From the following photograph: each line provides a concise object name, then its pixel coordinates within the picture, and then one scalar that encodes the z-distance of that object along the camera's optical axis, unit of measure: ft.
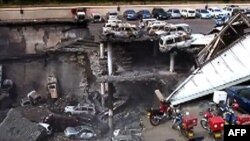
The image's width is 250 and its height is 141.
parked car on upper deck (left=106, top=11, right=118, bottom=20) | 147.25
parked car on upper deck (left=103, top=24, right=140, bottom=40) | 118.42
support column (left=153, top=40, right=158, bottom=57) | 122.15
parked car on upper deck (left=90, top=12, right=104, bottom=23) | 152.25
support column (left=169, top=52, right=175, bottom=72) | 118.00
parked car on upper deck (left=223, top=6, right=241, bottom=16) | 159.02
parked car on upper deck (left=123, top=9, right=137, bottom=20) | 155.63
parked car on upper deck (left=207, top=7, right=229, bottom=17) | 158.61
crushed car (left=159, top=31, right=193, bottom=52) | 115.44
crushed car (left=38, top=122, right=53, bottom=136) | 100.92
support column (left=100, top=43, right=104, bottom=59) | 125.53
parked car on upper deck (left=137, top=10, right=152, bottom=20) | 155.10
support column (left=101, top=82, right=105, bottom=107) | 120.53
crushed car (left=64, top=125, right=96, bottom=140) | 99.81
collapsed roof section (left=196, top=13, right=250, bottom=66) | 98.78
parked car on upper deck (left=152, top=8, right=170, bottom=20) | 155.53
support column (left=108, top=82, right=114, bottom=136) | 110.65
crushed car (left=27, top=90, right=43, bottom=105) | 124.36
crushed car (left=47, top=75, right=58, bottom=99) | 128.77
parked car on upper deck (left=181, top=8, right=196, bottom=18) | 158.30
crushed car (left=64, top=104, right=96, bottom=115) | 111.75
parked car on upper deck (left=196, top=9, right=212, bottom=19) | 158.61
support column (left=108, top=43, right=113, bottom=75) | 117.80
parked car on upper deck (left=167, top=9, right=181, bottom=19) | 157.69
